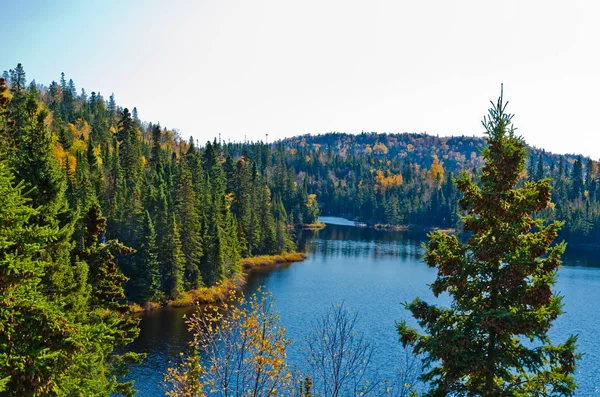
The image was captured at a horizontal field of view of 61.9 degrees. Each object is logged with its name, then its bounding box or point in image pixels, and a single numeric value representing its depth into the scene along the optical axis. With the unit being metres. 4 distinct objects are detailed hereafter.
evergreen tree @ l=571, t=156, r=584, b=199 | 184.75
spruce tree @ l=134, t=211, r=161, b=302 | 62.53
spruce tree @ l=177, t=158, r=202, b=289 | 70.25
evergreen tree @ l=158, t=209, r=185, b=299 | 65.25
